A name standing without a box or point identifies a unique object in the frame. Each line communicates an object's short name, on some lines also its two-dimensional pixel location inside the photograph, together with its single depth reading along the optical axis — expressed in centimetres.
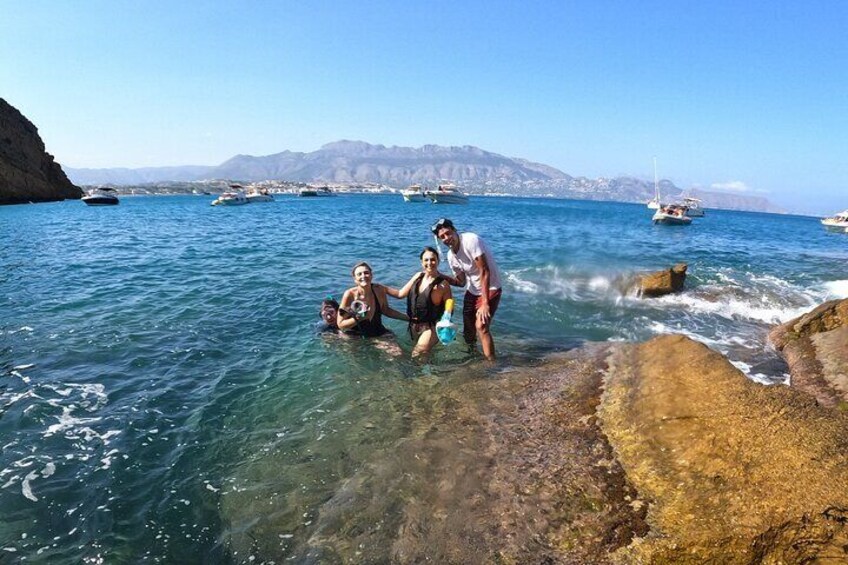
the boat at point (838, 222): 5712
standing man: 741
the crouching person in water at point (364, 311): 879
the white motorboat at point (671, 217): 5562
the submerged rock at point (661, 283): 1420
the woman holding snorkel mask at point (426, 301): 809
